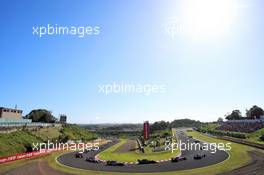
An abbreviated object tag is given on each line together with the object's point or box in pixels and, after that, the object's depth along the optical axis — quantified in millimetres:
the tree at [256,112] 119827
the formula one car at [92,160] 36406
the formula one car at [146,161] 33219
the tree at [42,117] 100961
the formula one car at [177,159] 33780
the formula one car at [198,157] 34885
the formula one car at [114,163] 32878
